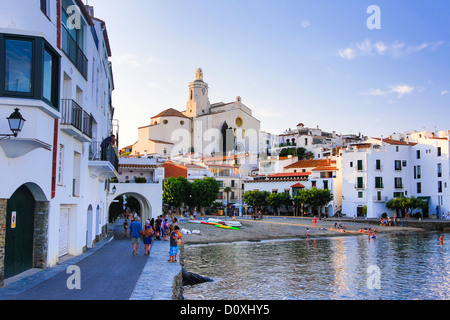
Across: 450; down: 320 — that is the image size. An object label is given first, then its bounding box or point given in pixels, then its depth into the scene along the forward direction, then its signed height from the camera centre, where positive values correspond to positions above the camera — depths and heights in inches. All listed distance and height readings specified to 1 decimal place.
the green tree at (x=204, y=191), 2532.0 +26.1
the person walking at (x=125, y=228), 1111.3 -86.3
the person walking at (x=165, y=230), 1013.4 -80.7
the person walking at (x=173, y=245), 631.8 -72.2
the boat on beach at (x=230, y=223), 1882.4 -118.7
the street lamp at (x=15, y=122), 379.2 +63.2
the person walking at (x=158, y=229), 991.6 -77.0
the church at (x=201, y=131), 4480.8 +676.4
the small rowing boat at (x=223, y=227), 1808.4 -131.0
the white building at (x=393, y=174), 2410.2 +130.3
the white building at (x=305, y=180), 2667.3 +106.2
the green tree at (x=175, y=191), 2438.5 +24.4
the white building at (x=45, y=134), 414.3 +72.4
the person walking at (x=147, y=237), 708.0 -68.7
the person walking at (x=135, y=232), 713.6 -61.6
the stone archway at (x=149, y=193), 1219.2 +6.4
